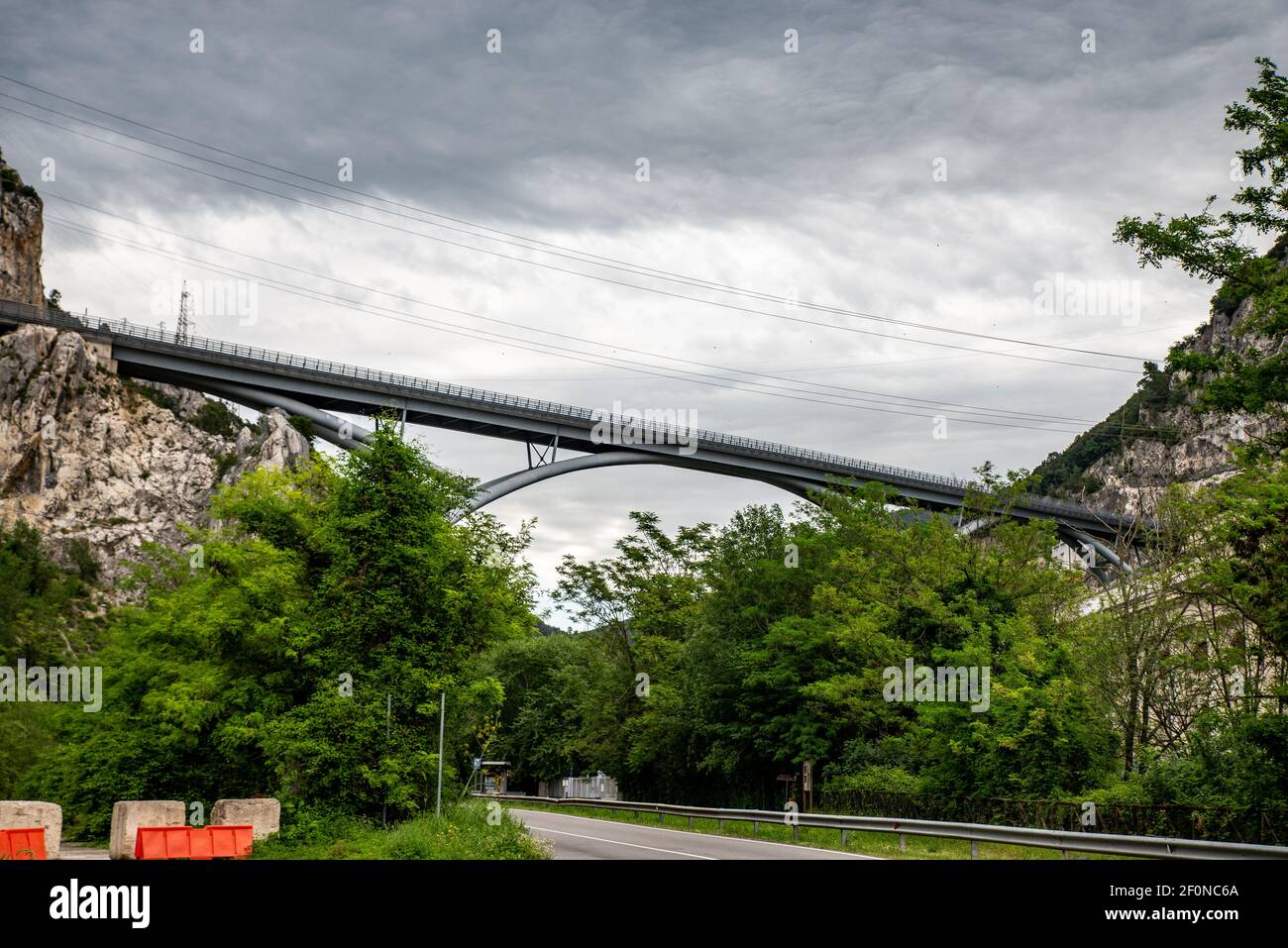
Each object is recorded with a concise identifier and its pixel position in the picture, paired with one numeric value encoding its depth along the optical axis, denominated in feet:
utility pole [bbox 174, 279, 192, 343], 374.88
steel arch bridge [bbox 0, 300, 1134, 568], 223.30
